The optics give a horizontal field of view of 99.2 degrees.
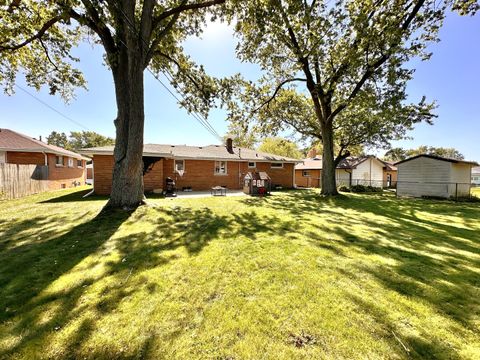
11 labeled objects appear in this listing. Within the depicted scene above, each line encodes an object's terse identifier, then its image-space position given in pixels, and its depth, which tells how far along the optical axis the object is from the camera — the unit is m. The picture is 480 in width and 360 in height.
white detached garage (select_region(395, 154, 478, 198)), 15.91
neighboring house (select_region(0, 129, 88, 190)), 14.16
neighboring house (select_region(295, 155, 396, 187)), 24.45
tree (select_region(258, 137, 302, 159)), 39.91
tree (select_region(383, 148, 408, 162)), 21.67
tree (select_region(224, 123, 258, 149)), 39.36
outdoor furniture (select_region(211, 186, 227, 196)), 14.39
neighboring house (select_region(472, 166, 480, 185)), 42.31
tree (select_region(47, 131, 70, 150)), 64.31
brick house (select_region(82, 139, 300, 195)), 13.37
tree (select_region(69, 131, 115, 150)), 57.83
